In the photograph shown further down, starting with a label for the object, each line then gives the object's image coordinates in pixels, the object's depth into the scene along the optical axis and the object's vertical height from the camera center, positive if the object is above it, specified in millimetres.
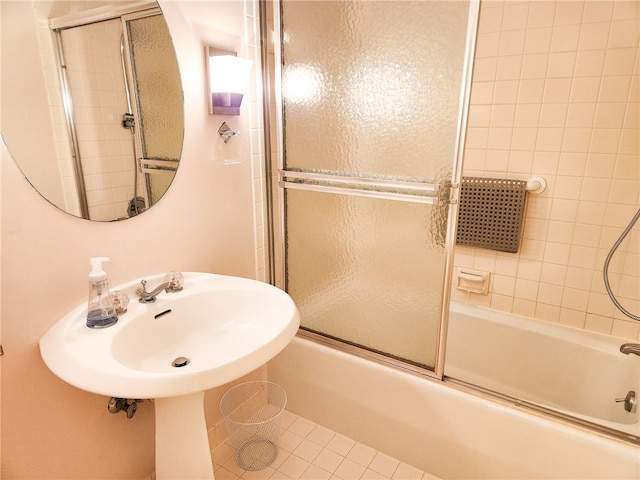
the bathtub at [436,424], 1270 -1007
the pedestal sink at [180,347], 877 -530
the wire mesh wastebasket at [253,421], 1633 -1200
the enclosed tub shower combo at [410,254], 1265 -449
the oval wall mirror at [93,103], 952 +77
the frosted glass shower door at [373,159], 1256 -84
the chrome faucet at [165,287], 1228 -468
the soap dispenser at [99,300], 1062 -436
